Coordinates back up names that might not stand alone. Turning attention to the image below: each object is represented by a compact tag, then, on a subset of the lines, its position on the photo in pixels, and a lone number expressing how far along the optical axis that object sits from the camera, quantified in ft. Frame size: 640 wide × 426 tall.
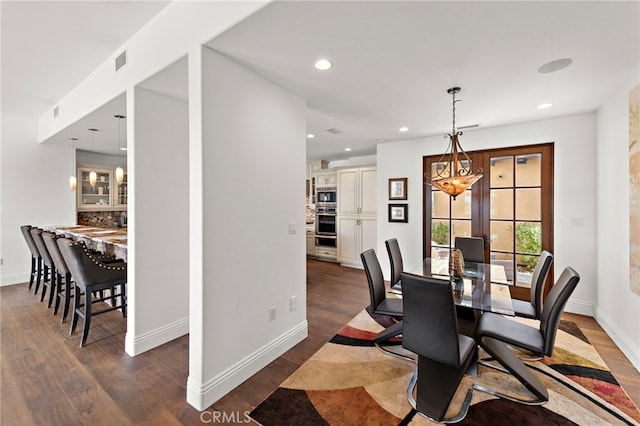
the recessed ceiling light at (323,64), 7.11
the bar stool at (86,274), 8.84
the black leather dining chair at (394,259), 10.11
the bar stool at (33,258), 12.97
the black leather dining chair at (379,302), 8.38
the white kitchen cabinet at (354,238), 19.63
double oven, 21.66
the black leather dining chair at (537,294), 7.99
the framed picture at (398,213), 16.03
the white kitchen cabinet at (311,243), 23.23
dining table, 6.73
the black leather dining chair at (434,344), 5.44
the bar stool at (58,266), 9.97
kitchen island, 10.58
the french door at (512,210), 12.52
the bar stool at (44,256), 11.38
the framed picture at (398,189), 16.07
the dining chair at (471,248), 11.64
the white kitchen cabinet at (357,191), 19.44
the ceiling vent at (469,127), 12.94
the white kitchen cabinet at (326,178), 21.55
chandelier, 8.60
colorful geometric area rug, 5.92
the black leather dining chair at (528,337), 6.06
